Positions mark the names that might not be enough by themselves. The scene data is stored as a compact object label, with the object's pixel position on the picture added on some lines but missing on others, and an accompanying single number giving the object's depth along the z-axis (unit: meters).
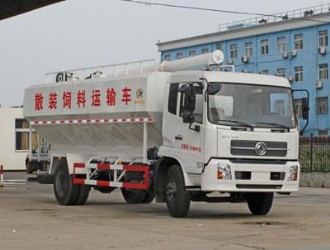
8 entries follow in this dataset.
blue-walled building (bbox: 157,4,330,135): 63.28
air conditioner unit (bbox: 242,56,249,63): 69.71
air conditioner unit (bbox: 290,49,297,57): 65.12
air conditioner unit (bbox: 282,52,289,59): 65.75
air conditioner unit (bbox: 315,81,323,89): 62.88
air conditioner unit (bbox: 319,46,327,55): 62.44
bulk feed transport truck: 15.16
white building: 48.00
